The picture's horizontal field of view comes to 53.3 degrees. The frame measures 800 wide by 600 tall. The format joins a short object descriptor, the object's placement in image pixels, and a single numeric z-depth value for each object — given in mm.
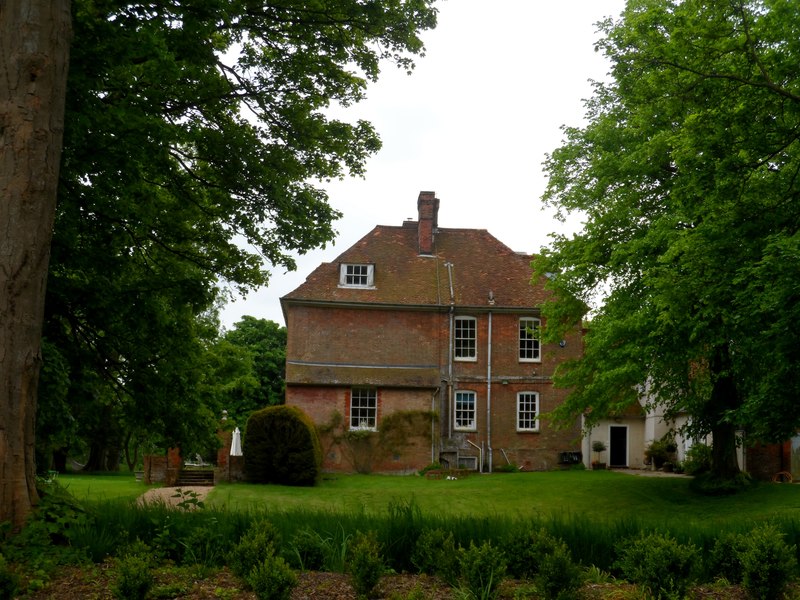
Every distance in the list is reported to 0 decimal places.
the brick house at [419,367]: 35406
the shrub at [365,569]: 6387
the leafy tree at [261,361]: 58969
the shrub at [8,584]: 6047
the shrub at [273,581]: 5961
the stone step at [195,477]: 28888
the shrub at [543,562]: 6305
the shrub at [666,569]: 6414
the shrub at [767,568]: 6520
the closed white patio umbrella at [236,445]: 32213
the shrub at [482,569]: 6395
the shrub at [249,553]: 6797
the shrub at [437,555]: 6848
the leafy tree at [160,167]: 7969
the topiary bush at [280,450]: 28406
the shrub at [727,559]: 7273
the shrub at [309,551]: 7643
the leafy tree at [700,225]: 15344
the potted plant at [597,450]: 37062
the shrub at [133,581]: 6031
